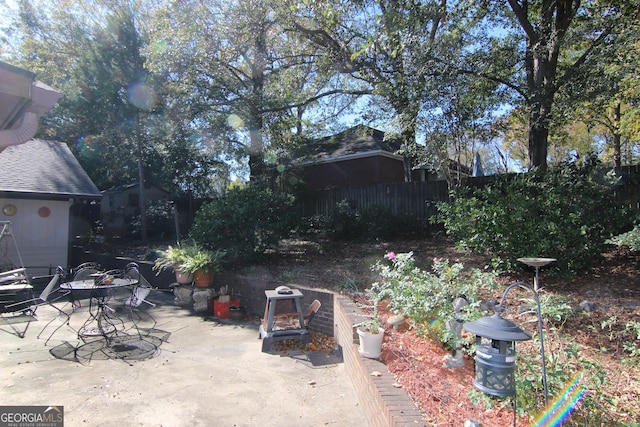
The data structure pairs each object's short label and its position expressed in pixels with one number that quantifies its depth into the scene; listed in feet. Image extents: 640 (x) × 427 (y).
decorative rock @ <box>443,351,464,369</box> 10.59
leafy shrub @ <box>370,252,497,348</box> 11.64
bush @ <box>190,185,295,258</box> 26.14
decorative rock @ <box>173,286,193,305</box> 24.64
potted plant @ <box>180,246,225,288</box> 23.45
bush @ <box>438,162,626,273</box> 17.66
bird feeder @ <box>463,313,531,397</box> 6.94
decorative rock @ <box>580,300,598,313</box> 14.46
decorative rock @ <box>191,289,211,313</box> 23.32
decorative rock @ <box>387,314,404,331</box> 14.23
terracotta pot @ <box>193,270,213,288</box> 23.75
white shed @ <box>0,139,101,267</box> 29.94
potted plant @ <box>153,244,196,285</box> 24.29
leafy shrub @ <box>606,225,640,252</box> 14.38
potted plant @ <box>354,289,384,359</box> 11.93
